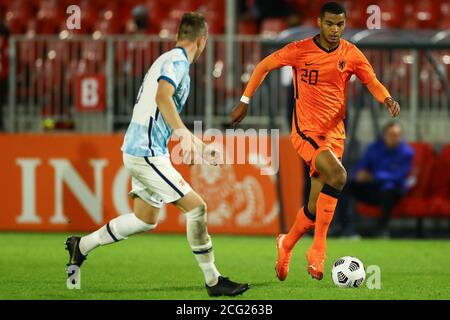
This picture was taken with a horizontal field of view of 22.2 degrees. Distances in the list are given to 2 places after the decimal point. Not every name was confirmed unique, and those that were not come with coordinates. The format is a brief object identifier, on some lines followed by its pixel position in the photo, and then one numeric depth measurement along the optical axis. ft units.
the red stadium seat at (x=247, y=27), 58.80
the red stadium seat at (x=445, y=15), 58.18
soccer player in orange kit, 30.86
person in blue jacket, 47.75
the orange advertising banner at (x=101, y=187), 48.24
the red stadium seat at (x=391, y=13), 58.95
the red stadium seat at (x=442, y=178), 49.57
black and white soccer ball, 28.84
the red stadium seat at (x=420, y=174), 48.83
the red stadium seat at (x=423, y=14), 58.85
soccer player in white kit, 26.45
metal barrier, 50.03
